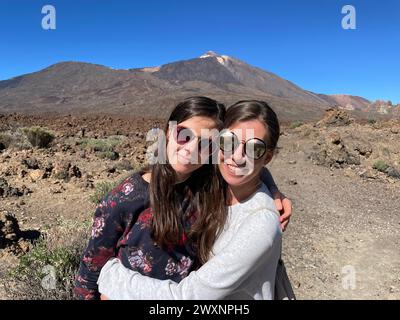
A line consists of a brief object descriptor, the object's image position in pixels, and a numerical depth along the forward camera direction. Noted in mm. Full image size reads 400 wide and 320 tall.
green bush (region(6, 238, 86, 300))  2984
